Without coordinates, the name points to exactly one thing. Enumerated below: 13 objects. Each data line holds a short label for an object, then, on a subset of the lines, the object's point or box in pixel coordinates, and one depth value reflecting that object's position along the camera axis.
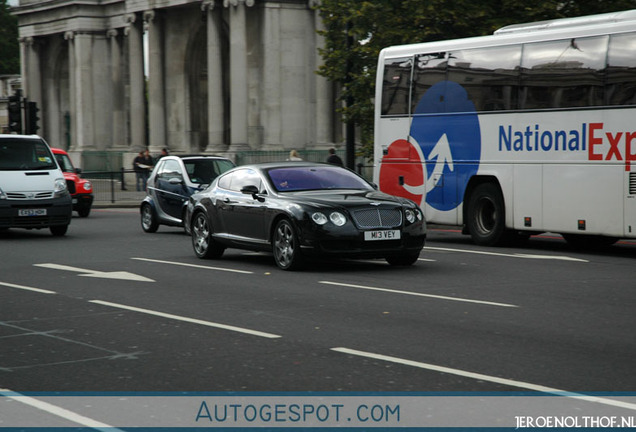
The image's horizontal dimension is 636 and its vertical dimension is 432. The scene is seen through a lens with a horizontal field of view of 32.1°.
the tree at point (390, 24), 26.08
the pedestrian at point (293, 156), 36.31
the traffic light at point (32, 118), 33.19
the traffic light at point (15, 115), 33.50
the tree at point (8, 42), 98.12
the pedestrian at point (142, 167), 43.28
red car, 30.67
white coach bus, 16.58
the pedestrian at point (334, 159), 35.03
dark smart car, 23.28
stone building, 48.91
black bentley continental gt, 14.06
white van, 21.38
